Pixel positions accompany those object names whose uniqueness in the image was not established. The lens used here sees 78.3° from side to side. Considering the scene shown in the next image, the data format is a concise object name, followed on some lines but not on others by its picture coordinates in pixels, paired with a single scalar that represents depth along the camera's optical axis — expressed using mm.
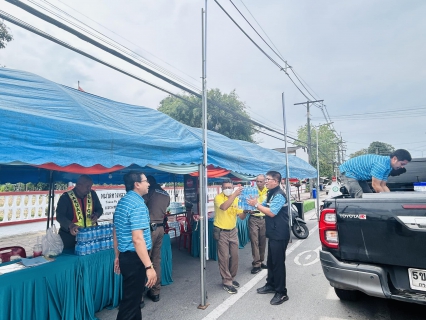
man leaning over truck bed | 4039
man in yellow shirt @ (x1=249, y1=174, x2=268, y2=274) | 5164
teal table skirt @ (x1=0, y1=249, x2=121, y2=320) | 2604
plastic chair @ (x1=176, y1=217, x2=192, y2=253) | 6889
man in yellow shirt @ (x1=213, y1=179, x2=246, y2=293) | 4184
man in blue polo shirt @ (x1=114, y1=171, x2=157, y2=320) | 2467
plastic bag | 3396
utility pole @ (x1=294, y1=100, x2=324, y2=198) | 23494
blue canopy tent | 2291
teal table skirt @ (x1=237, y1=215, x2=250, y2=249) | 7145
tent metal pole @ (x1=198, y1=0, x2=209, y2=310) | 3600
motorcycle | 8000
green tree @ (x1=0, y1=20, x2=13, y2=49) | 9289
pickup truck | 2326
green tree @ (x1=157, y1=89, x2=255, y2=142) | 21000
